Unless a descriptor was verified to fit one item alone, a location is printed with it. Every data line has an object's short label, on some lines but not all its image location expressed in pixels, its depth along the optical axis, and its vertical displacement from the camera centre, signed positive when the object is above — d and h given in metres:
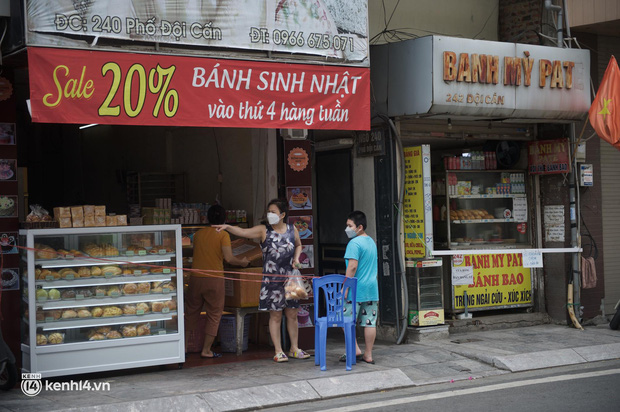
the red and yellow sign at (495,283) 11.40 -1.01
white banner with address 7.38 +2.13
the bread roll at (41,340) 7.99 -1.20
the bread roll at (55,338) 8.07 -1.20
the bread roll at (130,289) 8.58 -0.73
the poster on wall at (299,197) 10.02 +0.32
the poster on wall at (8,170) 8.12 +0.61
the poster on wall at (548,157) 11.47 +0.91
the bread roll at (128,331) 8.49 -1.20
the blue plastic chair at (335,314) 8.43 -1.05
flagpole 11.23 +1.07
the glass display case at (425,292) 10.49 -1.02
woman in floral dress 8.94 -0.46
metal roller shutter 12.23 -0.20
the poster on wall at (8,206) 8.16 +0.22
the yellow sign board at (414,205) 10.49 +0.19
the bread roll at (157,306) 8.69 -0.94
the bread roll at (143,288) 8.67 -0.73
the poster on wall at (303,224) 10.00 -0.05
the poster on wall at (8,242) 8.17 -0.17
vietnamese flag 10.55 +1.49
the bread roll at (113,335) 8.40 -1.22
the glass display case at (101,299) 8.02 -0.82
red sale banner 7.32 +1.39
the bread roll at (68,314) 8.20 -0.96
